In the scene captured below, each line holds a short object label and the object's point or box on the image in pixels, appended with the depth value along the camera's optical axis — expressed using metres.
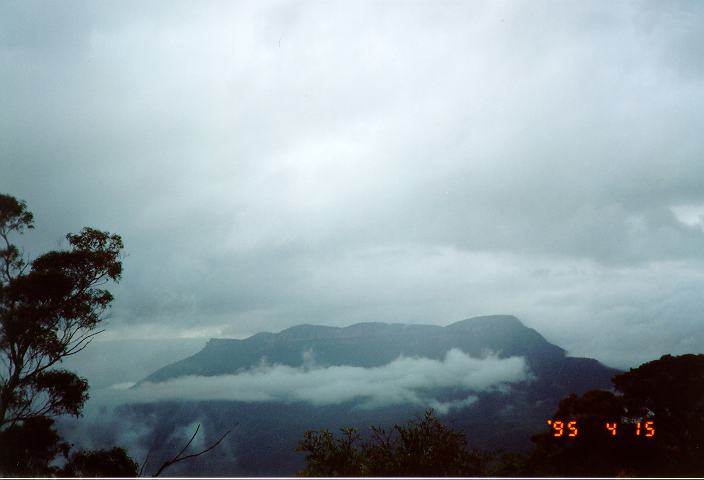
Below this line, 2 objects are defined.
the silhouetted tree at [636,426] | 18.11
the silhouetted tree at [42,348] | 14.73
